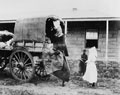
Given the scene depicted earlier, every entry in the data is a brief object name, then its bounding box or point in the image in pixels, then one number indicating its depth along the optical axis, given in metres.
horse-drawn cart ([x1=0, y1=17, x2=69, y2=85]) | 6.13
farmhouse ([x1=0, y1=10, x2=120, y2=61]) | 8.36
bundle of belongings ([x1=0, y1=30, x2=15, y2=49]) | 6.59
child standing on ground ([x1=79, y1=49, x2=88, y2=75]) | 7.19
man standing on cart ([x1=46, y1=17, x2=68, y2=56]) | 6.54
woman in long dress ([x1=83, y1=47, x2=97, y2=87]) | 6.27
